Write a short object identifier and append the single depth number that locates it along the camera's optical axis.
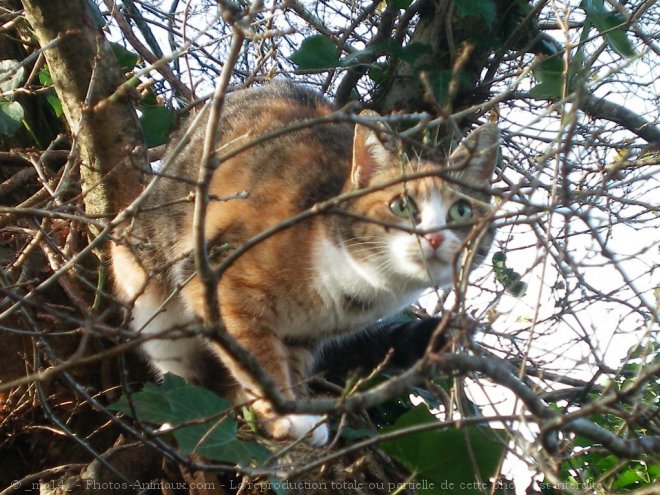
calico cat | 2.86
